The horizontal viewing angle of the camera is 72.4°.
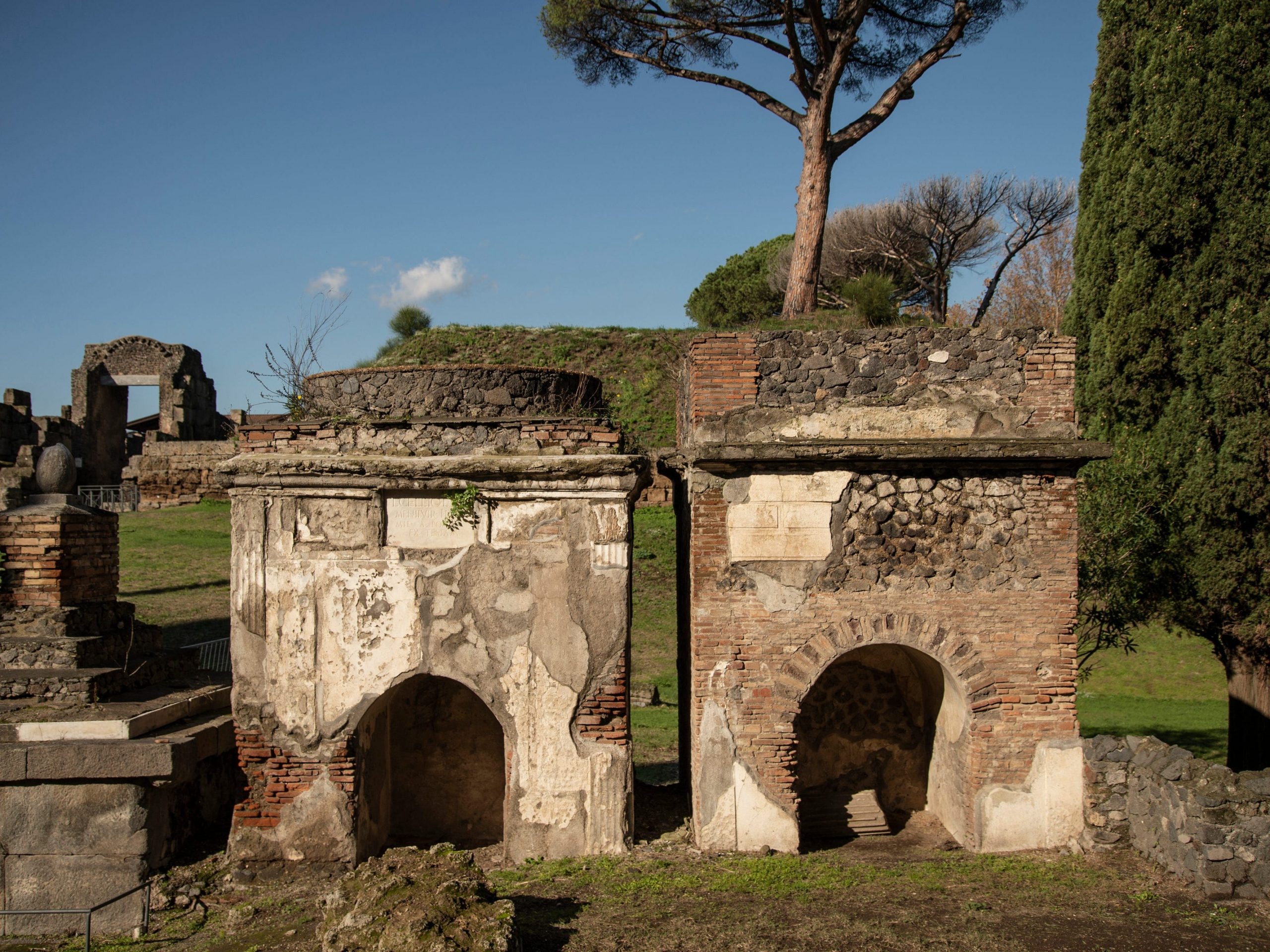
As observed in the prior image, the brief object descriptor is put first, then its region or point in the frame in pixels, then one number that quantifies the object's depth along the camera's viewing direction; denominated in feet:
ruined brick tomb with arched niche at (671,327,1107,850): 25.31
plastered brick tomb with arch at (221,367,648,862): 25.29
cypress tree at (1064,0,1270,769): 33.73
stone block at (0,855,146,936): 24.18
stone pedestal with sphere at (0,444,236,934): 24.18
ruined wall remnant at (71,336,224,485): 98.22
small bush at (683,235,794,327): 102.12
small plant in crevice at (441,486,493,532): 25.27
